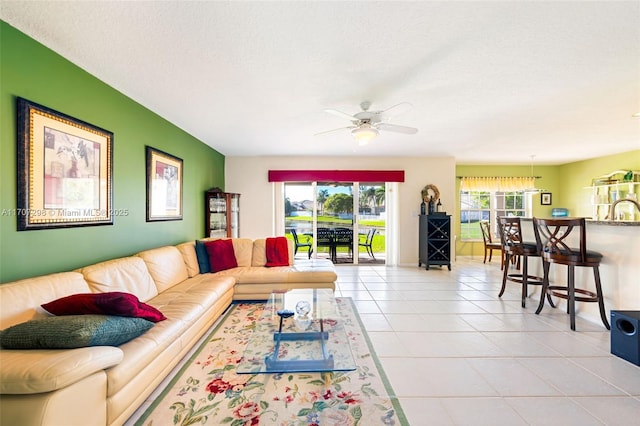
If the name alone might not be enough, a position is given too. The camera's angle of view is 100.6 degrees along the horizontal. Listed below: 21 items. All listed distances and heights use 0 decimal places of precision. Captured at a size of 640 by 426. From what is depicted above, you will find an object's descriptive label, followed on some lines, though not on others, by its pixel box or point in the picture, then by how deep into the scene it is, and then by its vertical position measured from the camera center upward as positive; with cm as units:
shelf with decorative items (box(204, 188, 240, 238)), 471 +0
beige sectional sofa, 110 -78
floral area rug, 159 -123
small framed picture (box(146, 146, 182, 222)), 317 +36
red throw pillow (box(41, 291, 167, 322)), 160 -56
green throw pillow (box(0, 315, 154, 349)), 129 -60
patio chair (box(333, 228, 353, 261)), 610 -56
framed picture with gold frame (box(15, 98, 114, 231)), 179 +33
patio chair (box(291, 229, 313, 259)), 606 -69
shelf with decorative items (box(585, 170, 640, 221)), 507 +39
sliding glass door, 600 -3
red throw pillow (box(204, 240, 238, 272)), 366 -59
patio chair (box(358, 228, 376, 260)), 628 -65
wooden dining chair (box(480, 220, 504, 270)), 607 -58
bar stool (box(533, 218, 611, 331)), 265 -49
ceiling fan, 285 +100
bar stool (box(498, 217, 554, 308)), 335 -45
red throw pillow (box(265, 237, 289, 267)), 398 -59
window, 684 +14
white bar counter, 252 -55
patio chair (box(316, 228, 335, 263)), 606 -55
